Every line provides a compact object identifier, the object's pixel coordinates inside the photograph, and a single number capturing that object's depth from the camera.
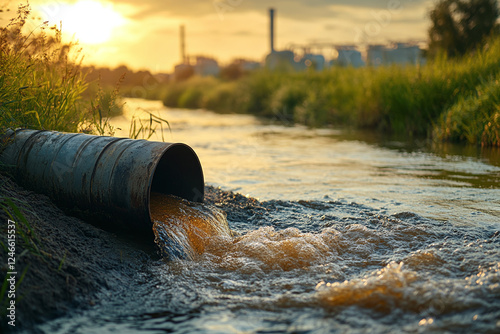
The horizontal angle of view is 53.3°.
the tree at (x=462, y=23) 20.16
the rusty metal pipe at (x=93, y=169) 4.21
